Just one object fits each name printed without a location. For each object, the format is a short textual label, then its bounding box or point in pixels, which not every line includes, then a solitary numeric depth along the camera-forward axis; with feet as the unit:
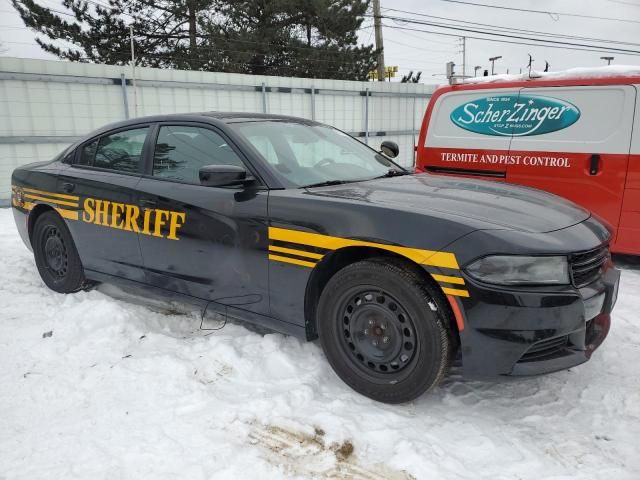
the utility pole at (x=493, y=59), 113.70
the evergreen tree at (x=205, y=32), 66.69
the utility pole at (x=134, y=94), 30.40
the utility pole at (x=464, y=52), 150.36
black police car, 7.55
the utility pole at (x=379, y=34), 73.15
